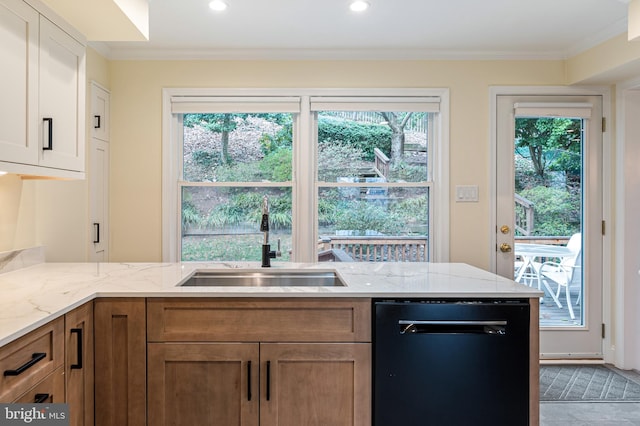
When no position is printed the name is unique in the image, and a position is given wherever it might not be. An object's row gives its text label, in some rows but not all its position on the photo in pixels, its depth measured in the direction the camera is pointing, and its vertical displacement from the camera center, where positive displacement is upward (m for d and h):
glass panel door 3.33 -0.02
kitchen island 1.71 -0.48
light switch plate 3.32 +0.16
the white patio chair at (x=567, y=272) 3.36 -0.46
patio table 3.38 -0.32
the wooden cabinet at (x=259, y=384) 1.71 -0.68
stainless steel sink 2.25 -0.34
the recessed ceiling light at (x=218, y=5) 2.52 +1.22
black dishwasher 1.72 -0.61
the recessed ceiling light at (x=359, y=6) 2.52 +1.22
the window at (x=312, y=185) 3.35 +0.22
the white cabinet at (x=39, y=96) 1.58 +0.48
